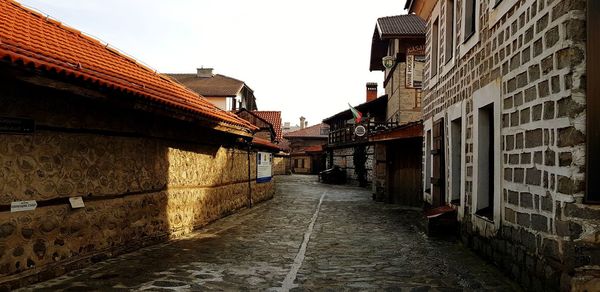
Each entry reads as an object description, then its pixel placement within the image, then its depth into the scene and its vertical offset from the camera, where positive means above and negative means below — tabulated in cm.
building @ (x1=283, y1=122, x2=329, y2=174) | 4969 +146
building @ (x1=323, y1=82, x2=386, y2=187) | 2667 +131
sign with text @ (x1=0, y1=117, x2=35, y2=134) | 502 +36
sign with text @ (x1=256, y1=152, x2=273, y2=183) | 1650 -28
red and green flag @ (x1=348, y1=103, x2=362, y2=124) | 2628 +253
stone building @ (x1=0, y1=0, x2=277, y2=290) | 509 +11
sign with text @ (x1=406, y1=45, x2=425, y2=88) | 1595 +326
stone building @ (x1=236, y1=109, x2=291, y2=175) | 3291 +219
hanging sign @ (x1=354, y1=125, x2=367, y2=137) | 2489 +159
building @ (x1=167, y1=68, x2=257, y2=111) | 3612 +579
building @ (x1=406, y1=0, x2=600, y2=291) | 403 +27
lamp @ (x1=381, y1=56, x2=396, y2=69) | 2117 +453
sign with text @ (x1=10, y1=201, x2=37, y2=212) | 516 -55
